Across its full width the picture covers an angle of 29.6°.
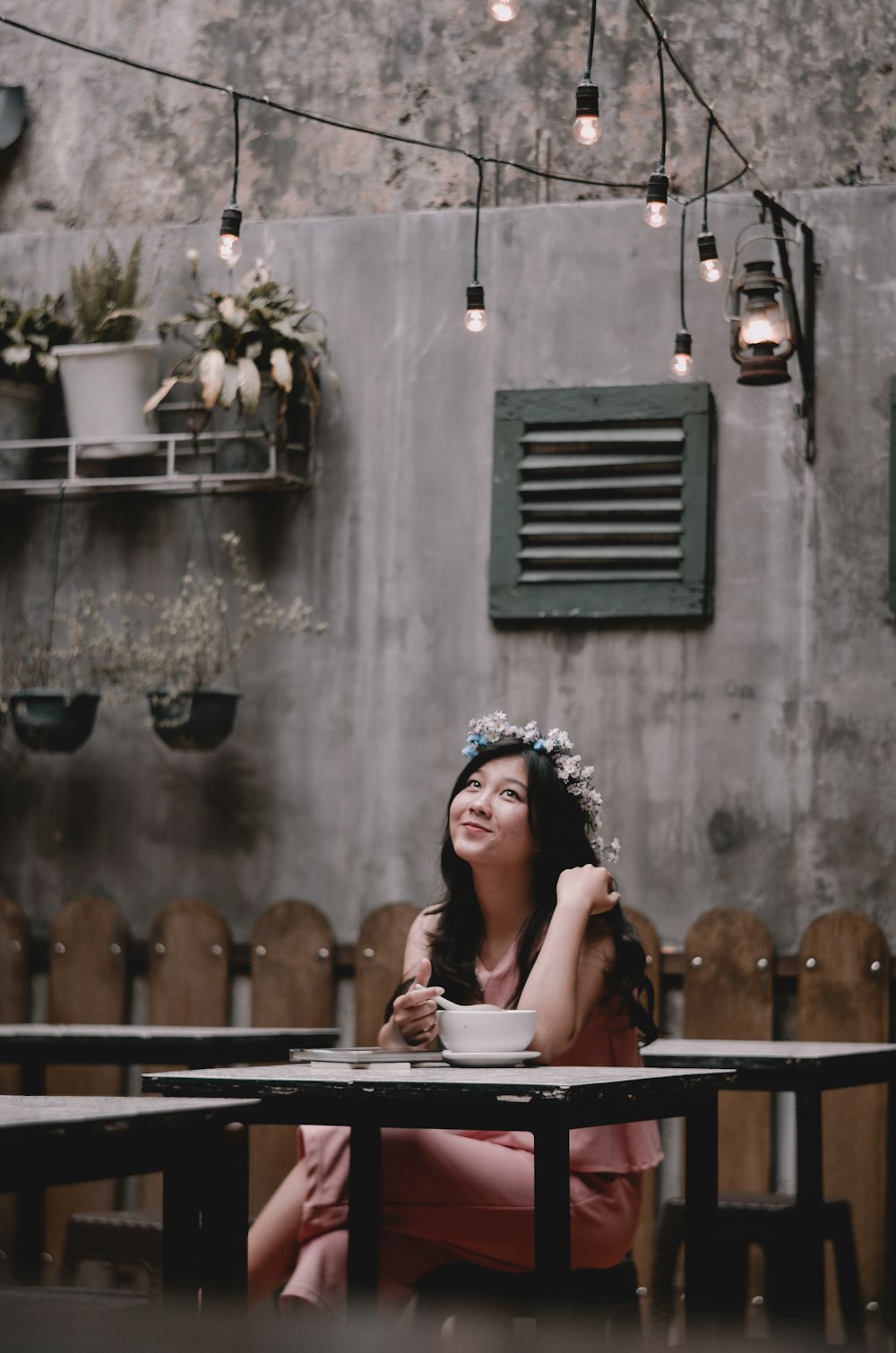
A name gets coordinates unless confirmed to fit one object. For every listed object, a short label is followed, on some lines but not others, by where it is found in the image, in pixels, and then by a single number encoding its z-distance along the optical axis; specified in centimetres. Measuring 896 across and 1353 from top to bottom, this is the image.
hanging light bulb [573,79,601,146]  364
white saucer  285
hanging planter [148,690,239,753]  534
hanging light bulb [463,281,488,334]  459
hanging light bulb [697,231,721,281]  448
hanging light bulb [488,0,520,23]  341
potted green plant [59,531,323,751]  536
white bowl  290
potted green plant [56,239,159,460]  563
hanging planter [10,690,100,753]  543
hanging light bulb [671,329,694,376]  488
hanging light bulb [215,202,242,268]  416
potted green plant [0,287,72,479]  571
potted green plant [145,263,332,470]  535
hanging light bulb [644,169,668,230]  402
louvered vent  534
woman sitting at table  313
